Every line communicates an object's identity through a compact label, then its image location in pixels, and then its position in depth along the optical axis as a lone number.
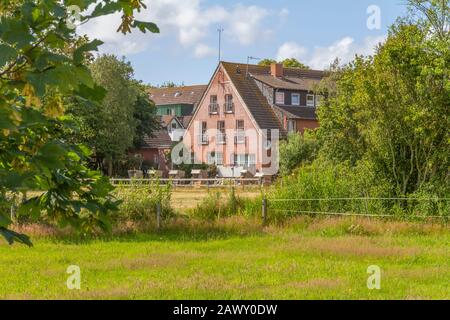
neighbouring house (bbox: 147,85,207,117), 94.44
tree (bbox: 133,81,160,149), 67.46
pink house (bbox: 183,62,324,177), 62.62
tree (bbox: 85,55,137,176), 58.16
